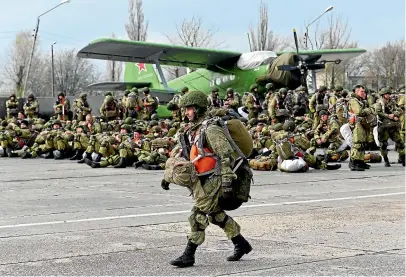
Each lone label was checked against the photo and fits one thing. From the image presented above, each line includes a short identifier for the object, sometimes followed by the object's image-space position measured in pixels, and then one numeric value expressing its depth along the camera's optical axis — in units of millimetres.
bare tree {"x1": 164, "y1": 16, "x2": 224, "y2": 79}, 67062
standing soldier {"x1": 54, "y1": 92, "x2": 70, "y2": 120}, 29870
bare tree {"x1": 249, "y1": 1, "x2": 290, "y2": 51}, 62891
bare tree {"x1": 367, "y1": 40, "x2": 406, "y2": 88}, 74394
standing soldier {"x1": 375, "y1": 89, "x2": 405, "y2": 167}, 17984
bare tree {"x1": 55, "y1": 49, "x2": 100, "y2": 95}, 88900
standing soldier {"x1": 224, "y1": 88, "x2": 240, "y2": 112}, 26547
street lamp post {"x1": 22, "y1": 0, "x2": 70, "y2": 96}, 47594
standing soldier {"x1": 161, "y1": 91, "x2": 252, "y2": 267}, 7044
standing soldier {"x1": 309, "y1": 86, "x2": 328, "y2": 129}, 25212
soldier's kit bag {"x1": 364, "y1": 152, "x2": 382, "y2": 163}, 19844
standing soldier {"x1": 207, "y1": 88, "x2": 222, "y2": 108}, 27812
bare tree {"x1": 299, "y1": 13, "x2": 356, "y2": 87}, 62309
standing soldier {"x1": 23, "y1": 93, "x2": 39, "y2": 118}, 30922
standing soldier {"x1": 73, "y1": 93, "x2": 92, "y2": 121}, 27469
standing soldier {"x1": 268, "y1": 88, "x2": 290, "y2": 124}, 20738
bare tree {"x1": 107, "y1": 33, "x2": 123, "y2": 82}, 82250
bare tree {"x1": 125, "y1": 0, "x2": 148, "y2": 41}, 65312
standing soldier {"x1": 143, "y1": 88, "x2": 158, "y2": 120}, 27797
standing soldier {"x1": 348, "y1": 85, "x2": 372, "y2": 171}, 16812
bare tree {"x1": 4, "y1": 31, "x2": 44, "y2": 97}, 85188
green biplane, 31922
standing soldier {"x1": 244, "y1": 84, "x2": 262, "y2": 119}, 26953
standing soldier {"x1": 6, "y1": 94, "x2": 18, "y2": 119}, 31250
